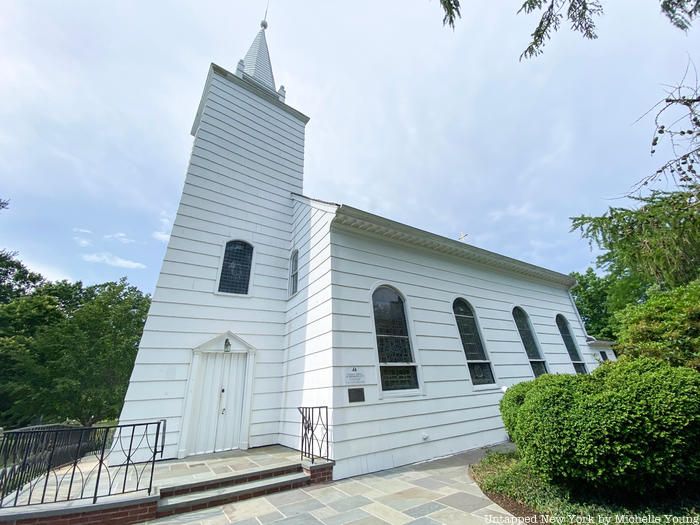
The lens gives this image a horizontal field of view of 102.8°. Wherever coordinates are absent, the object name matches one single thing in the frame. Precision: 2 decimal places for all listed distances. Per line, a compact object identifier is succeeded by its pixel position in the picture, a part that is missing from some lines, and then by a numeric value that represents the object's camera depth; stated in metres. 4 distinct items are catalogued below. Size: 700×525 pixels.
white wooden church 5.46
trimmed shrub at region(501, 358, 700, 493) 2.89
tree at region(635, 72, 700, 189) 3.19
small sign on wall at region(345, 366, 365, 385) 5.20
